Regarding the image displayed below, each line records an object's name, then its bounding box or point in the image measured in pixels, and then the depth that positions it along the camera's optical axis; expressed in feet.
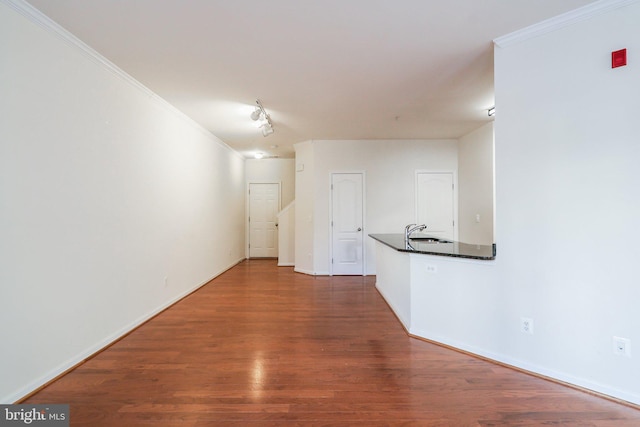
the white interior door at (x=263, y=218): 23.89
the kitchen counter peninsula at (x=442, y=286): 7.70
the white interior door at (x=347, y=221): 17.52
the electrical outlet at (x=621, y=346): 5.72
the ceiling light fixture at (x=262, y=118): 11.43
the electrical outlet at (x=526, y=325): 6.86
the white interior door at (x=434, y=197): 17.48
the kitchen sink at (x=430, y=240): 11.31
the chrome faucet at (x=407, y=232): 10.35
